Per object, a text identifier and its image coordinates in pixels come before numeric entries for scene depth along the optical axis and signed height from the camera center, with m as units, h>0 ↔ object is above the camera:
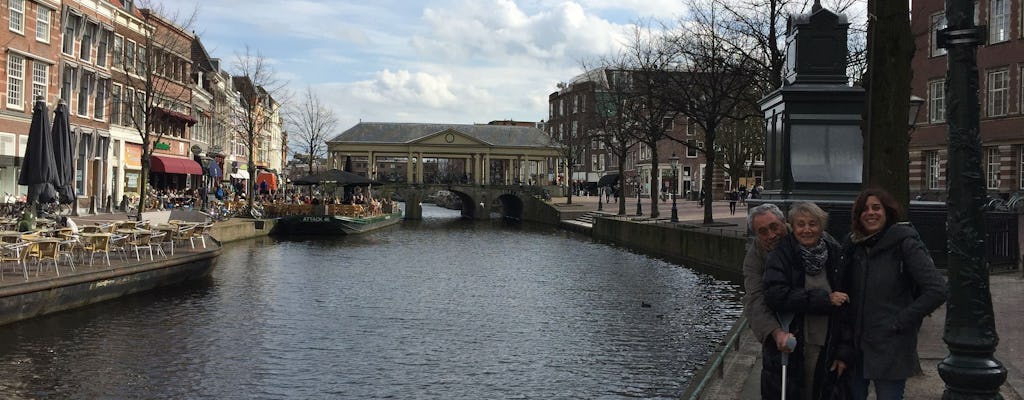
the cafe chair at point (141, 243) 18.06 -1.11
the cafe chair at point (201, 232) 21.95 -1.05
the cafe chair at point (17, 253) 13.66 -1.06
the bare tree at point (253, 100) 39.56 +5.20
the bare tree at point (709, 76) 27.45 +4.44
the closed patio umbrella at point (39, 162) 18.64 +0.59
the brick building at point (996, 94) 34.38 +4.71
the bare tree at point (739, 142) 60.03 +4.36
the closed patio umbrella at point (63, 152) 19.84 +0.88
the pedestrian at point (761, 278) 5.18 -0.47
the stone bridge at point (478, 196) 73.06 +0.10
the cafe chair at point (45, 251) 14.22 -1.05
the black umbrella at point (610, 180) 90.11 +2.08
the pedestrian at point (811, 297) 5.02 -0.55
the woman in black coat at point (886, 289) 4.81 -0.48
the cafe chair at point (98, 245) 16.61 -1.08
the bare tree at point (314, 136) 63.91 +4.41
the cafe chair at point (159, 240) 18.95 -1.16
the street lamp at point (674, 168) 36.53 +1.53
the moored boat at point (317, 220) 39.06 -1.19
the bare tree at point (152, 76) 31.53 +5.38
